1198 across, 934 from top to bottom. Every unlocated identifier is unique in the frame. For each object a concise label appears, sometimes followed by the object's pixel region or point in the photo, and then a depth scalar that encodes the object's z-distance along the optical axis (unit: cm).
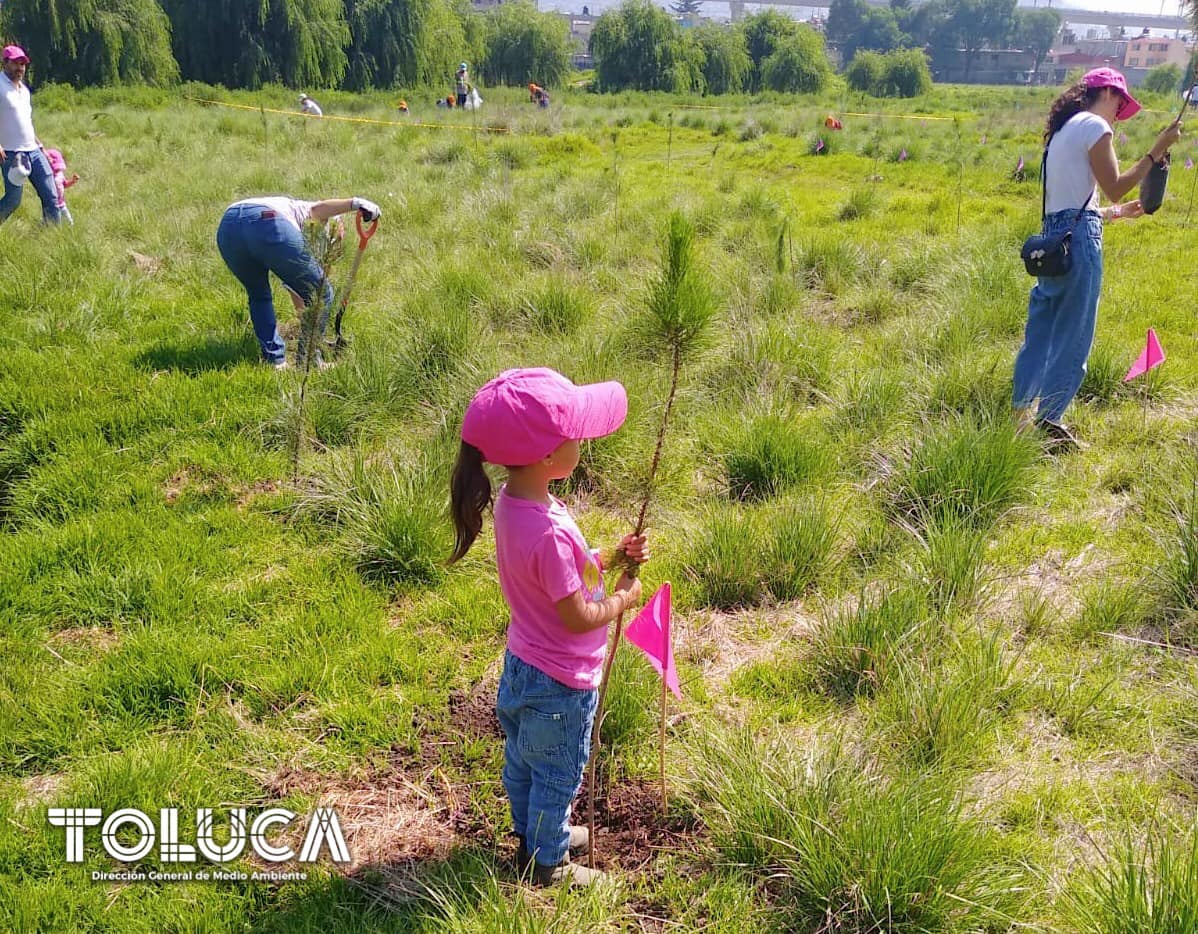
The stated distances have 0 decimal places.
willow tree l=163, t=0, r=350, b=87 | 2850
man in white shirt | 732
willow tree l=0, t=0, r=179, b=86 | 2331
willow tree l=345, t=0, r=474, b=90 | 3183
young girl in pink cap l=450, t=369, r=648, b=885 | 169
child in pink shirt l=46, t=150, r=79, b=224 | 795
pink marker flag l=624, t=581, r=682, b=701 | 193
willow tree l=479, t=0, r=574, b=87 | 4309
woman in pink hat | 370
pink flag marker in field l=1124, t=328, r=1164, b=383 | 390
